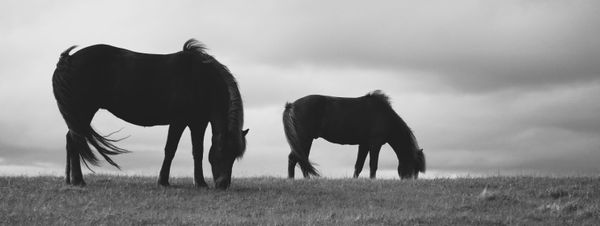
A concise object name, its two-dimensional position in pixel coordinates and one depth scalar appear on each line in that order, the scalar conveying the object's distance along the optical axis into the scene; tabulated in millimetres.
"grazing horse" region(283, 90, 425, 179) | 20453
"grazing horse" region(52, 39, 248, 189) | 13617
